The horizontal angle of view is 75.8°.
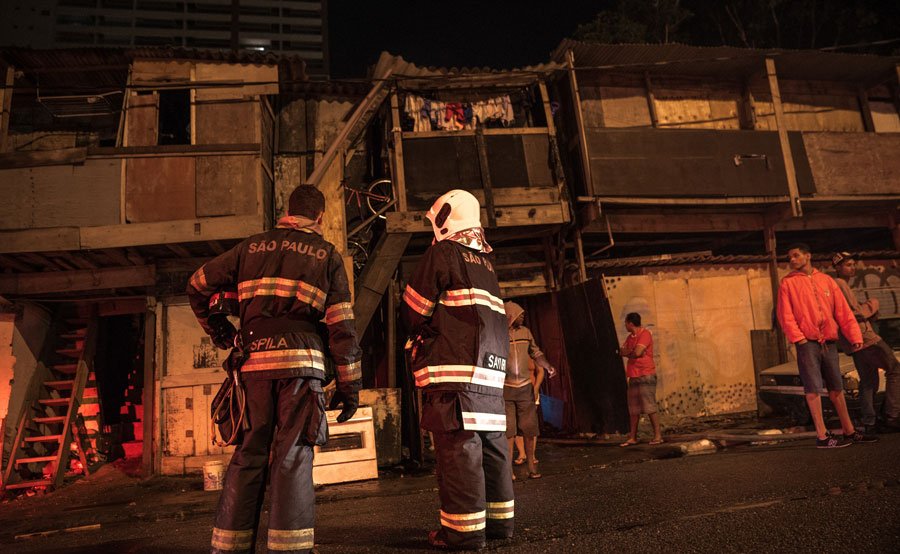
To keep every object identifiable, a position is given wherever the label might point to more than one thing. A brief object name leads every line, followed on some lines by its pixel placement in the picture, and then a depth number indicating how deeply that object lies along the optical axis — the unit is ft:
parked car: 25.14
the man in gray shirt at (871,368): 22.34
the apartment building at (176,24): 190.70
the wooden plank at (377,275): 31.40
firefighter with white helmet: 10.01
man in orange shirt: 19.29
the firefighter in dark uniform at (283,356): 9.20
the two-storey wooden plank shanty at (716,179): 35.47
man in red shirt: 28.25
